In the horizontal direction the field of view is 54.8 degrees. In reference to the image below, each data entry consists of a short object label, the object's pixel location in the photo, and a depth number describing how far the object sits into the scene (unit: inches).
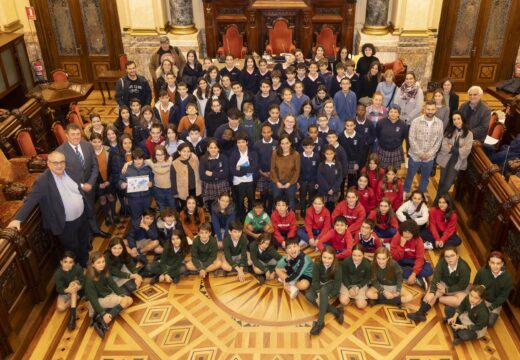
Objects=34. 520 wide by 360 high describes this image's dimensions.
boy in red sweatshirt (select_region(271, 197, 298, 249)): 260.5
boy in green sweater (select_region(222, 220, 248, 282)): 248.7
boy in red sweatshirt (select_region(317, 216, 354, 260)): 247.1
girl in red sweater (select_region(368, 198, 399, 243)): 261.7
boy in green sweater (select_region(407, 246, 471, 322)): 222.8
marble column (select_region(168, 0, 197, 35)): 452.4
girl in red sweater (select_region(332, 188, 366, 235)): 259.6
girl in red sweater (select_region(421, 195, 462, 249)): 259.3
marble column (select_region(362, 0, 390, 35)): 442.6
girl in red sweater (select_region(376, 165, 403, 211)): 269.6
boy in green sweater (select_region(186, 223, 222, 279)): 247.1
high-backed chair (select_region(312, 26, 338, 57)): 453.7
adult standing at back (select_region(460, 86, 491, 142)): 286.2
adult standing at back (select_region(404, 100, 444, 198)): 275.4
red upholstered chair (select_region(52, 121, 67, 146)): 313.4
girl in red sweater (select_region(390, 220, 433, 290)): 239.3
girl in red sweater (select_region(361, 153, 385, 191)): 271.3
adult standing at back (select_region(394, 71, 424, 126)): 302.8
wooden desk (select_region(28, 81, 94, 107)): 372.5
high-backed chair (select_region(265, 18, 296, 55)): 453.1
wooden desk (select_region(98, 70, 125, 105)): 448.8
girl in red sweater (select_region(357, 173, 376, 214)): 267.4
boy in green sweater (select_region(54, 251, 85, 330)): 223.6
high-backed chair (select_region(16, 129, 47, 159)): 288.0
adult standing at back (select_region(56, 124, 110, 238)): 243.0
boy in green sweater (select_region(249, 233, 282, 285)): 246.7
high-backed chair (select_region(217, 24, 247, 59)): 458.6
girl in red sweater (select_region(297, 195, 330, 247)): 257.1
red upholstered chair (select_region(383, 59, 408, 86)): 411.5
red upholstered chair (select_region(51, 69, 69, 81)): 403.2
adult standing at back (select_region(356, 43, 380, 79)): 340.2
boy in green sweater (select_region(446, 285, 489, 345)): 206.5
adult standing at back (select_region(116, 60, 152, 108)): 330.3
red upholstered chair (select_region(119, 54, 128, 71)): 442.0
